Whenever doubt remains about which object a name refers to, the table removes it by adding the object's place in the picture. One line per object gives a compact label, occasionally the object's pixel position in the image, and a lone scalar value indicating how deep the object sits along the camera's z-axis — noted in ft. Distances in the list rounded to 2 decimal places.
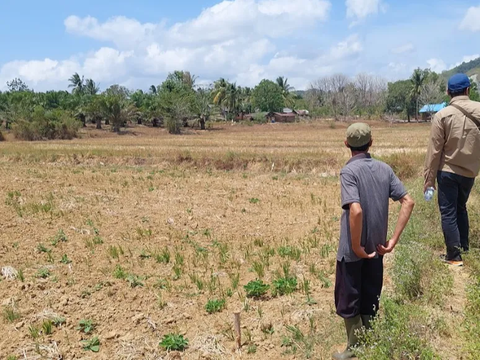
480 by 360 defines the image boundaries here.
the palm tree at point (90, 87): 266.57
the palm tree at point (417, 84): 221.05
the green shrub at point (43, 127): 121.19
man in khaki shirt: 13.99
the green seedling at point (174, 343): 12.42
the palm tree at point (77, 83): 263.94
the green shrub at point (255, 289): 15.64
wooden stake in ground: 12.34
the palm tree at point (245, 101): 240.65
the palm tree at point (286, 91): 274.07
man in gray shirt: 9.63
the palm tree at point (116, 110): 151.84
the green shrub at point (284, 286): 15.69
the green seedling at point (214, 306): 14.73
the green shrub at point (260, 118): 214.75
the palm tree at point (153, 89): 291.34
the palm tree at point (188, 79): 260.21
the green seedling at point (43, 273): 18.04
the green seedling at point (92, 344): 12.76
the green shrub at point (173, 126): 158.22
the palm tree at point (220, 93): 227.81
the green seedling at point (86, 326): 13.74
